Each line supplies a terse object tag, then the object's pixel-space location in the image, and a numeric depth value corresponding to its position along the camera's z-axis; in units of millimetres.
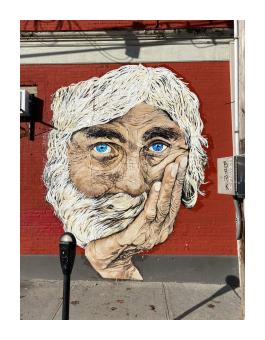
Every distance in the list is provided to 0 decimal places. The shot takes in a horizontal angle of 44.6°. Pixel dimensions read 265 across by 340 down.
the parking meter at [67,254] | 3338
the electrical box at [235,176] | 4246
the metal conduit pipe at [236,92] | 5113
